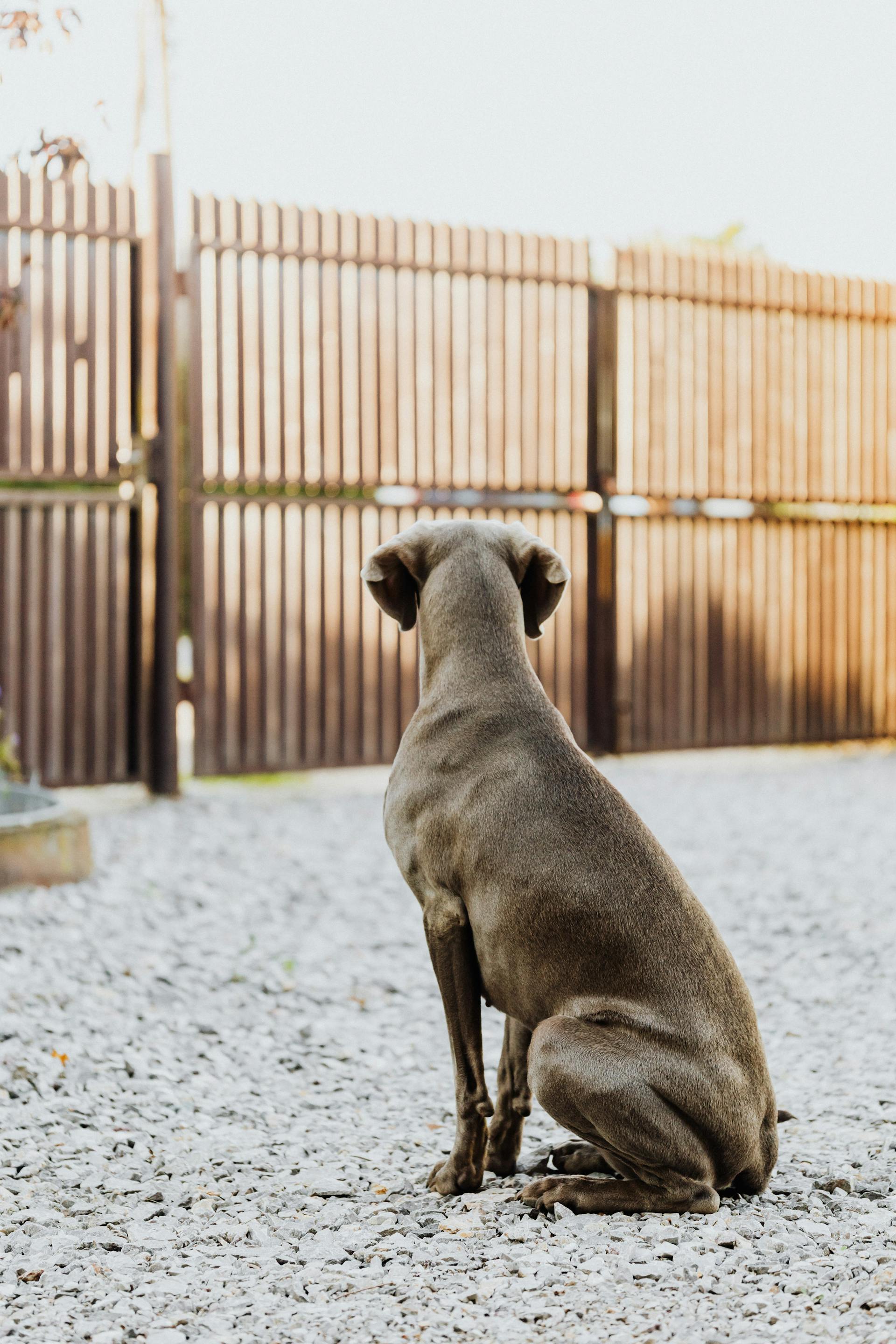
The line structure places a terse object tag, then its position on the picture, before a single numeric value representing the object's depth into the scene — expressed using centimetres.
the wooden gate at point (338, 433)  830
